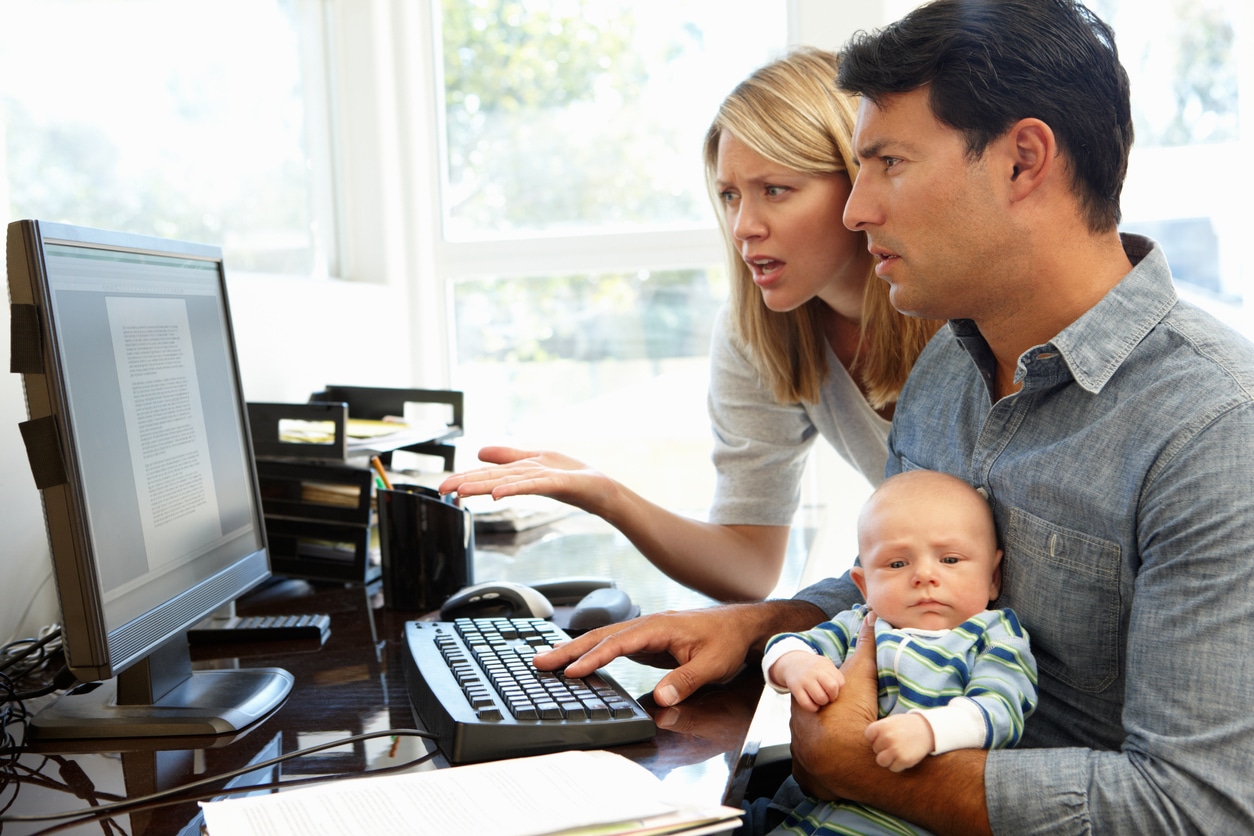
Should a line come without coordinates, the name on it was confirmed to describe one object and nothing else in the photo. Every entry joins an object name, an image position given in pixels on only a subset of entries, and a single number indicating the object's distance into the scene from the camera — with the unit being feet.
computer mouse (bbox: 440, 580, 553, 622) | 4.64
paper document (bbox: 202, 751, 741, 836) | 2.50
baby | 3.22
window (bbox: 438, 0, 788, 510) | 9.88
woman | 5.33
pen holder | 5.15
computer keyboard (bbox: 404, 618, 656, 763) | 3.04
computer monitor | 2.98
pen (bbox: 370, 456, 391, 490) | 5.56
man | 2.93
